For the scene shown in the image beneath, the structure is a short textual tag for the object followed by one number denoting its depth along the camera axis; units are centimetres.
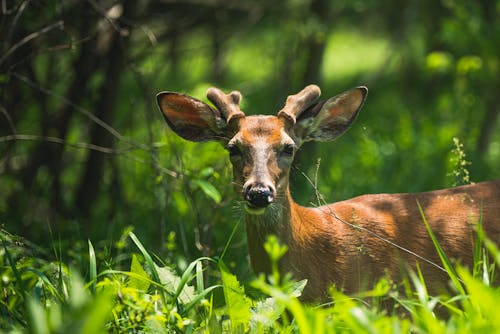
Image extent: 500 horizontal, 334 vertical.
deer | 866
